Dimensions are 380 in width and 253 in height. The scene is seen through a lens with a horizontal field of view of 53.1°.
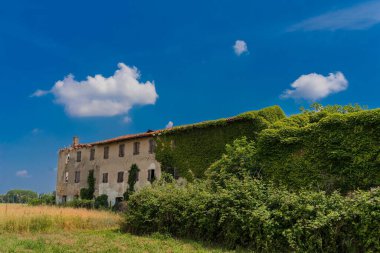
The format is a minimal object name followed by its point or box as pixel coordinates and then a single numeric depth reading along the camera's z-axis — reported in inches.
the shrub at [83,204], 1590.8
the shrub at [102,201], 1596.9
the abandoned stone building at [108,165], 1515.7
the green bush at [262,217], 441.7
